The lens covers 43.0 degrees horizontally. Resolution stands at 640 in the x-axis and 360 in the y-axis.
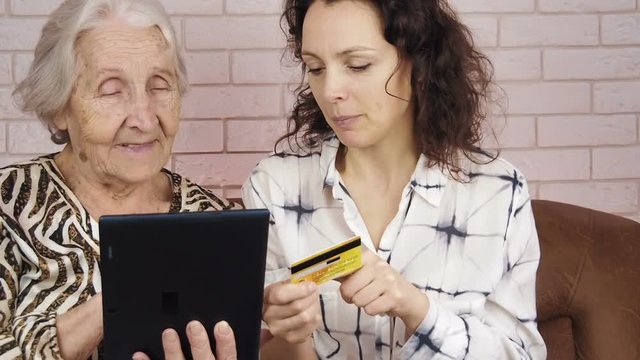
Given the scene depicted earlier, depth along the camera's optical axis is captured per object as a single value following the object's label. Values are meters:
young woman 1.45
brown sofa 1.74
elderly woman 1.48
